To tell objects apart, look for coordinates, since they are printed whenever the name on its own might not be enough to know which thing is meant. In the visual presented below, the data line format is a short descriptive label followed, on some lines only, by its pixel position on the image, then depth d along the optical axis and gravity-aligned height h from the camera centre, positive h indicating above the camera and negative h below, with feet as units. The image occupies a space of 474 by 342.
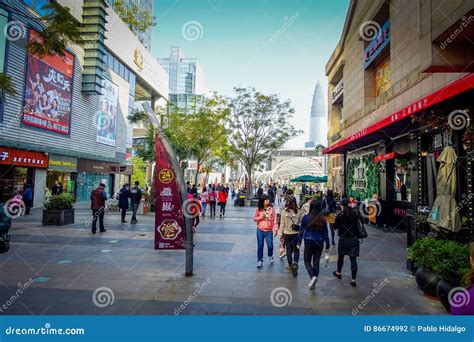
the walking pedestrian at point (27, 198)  51.62 -3.17
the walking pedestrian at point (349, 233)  19.58 -2.95
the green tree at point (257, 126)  84.07 +16.93
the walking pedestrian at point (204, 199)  55.88 -2.80
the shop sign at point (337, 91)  79.82 +26.79
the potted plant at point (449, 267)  15.02 -3.97
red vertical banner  20.65 -2.24
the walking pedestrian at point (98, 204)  35.91 -2.72
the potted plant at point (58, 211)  40.83 -4.19
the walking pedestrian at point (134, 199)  44.27 -2.48
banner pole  20.43 -0.18
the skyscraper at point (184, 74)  323.98 +119.73
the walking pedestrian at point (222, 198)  54.08 -2.43
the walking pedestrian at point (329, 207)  35.10 -2.32
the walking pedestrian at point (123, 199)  45.32 -2.59
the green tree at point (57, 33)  20.08 +9.94
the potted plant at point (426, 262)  16.80 -4.27
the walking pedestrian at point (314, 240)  18.90 -3.32
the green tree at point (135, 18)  124.78 +71.56
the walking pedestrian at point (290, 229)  22.09 -3.13
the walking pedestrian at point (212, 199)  55.77 -2.71
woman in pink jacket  23.52 -2.80
